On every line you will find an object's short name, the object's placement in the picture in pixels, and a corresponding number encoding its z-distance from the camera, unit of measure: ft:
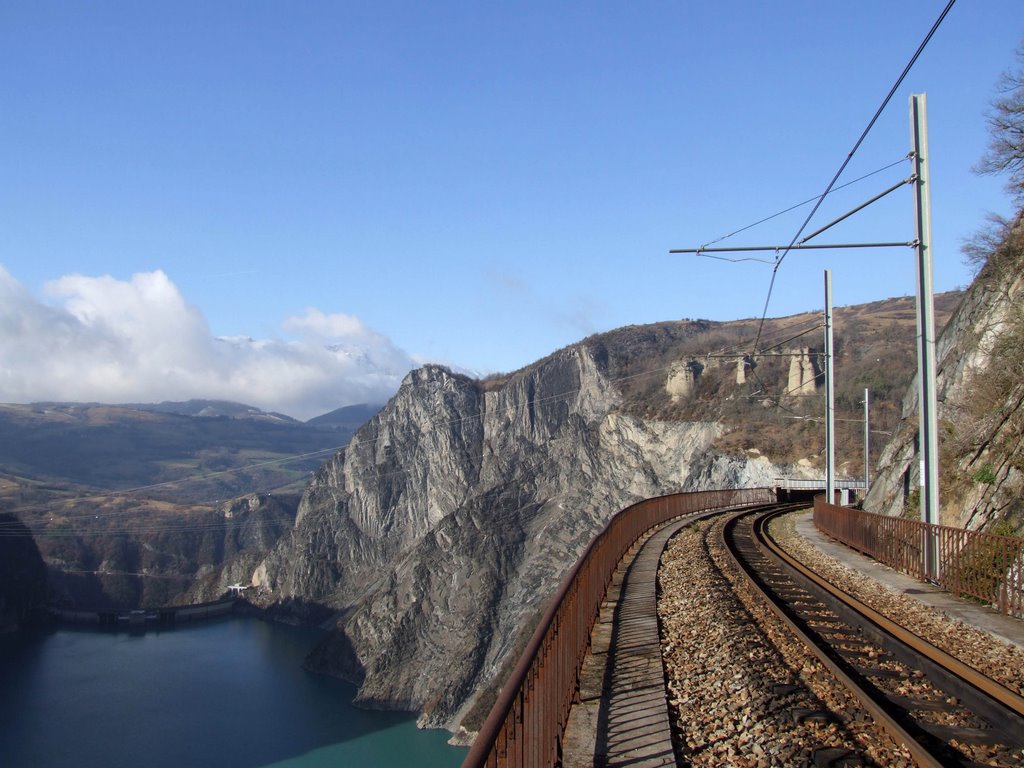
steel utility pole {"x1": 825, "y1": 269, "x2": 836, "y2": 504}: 105.90
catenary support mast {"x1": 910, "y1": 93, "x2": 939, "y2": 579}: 49.06
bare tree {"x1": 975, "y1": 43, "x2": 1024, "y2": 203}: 74.02
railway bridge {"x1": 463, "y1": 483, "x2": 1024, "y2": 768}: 15.97
